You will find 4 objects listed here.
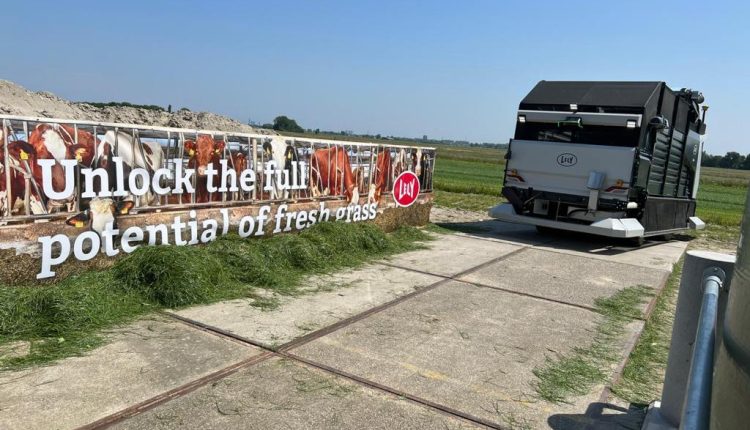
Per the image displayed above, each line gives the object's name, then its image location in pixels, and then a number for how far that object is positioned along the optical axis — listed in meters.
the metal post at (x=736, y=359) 1.24
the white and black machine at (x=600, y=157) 10.17
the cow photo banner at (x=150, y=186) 4.98
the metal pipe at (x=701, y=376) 1.37
